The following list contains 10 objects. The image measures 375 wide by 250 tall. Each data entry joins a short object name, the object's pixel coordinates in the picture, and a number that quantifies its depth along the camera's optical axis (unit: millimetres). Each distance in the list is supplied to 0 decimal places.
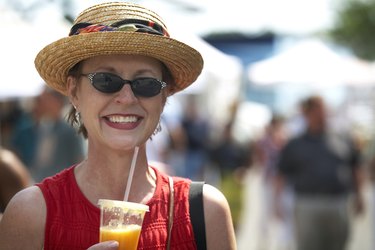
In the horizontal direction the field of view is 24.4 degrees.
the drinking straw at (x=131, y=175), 3032
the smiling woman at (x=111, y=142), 3068
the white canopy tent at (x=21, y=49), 8383
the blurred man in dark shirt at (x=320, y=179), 9102
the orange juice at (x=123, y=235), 2830
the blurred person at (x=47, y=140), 8375
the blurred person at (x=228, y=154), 12391
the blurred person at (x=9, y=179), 4922
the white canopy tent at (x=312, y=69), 15555
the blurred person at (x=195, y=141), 14117
